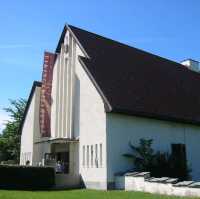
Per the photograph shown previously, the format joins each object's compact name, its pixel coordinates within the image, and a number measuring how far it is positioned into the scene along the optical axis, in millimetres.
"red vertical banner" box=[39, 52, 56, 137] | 29781
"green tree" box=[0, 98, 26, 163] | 46188
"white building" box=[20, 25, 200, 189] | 22609
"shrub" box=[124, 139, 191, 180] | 22172
